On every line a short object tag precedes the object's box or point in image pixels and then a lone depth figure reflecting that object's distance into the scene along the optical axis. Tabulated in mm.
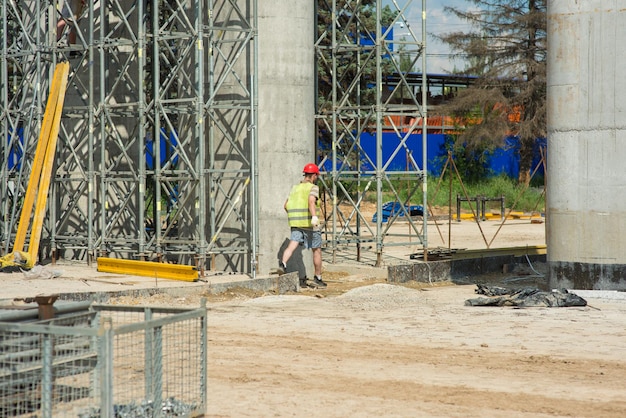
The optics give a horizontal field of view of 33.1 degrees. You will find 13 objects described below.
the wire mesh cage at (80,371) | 7207
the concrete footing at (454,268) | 19625
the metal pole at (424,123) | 20703
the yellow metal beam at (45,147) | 19734
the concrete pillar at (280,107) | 18500
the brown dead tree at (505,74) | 51250
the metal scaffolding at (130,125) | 18016
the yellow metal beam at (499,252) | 21781
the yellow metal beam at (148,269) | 16812
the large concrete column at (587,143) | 16391
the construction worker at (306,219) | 17891
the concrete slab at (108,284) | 15453
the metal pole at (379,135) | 20438
